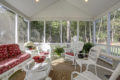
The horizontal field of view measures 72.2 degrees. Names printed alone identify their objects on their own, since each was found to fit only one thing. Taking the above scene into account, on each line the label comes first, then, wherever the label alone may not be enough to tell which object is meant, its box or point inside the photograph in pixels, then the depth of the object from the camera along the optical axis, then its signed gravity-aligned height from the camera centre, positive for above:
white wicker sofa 1.92 -0.58
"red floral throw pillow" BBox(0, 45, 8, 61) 2.42 -0.37
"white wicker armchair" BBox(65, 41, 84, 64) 3.40 -0.45
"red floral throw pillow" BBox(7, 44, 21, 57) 2.82 -0.37
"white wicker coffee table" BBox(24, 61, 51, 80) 1.70 -0.76
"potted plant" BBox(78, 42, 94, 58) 4.74 -0.45
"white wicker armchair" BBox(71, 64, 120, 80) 1.04 -0.45
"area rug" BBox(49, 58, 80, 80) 2.41 -1.09
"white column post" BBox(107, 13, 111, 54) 3.87 +0.33
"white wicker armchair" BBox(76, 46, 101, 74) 2.11 -0.45
